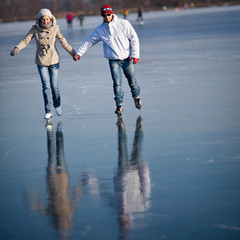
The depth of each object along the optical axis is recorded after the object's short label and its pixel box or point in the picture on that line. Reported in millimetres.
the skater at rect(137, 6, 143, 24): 100062
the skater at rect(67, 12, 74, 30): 91237
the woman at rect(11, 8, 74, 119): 16656
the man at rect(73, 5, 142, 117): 16953
